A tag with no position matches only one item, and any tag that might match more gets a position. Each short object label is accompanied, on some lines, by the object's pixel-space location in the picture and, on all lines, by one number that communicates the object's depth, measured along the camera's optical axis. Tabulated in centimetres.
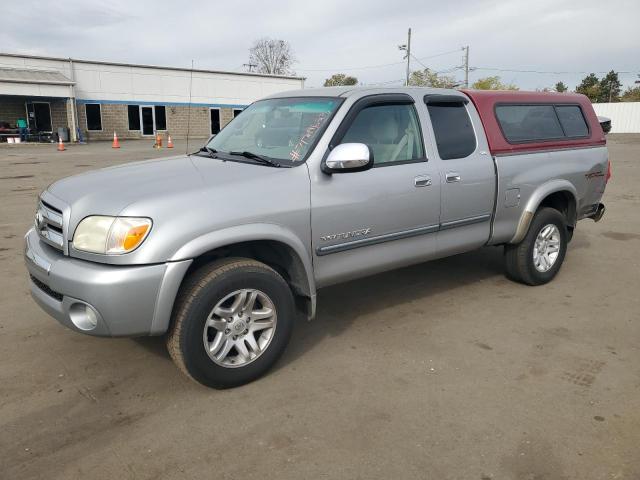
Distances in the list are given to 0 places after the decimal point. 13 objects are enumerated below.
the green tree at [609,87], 7344
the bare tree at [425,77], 5272
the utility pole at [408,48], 4892
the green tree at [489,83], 6481
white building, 2845
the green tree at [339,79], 8224
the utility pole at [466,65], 6208
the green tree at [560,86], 7931
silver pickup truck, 291
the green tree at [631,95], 6631
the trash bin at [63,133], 2840
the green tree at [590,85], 6926
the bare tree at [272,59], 7238
